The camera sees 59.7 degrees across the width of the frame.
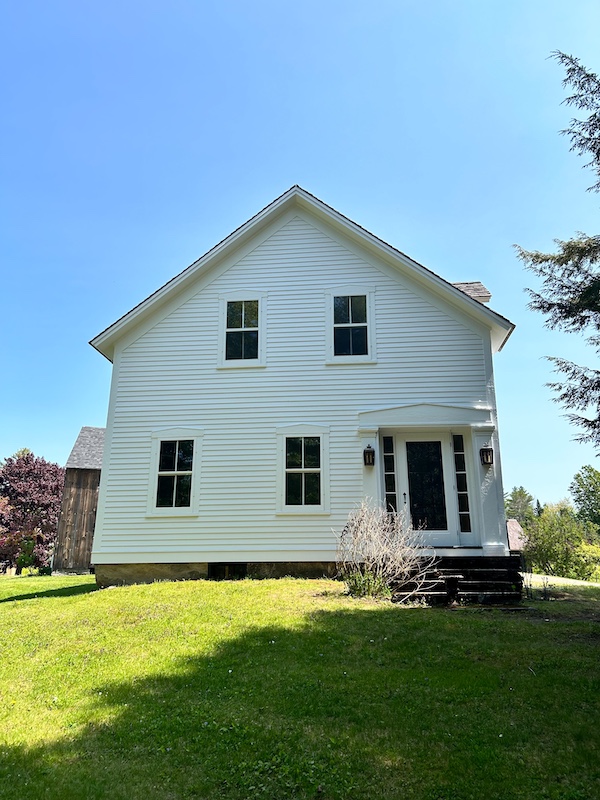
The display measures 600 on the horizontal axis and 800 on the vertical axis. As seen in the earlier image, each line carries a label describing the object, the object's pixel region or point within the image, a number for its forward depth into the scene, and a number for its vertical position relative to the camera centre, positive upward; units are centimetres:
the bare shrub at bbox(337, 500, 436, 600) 817 -24
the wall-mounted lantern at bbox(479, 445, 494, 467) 1025 +167
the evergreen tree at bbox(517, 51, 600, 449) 880 +395
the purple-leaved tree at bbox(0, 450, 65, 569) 2461 +211
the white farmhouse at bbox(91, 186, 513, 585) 1063 +284
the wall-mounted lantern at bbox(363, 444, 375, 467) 1059 +172
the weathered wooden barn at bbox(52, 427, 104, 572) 1952 +99
